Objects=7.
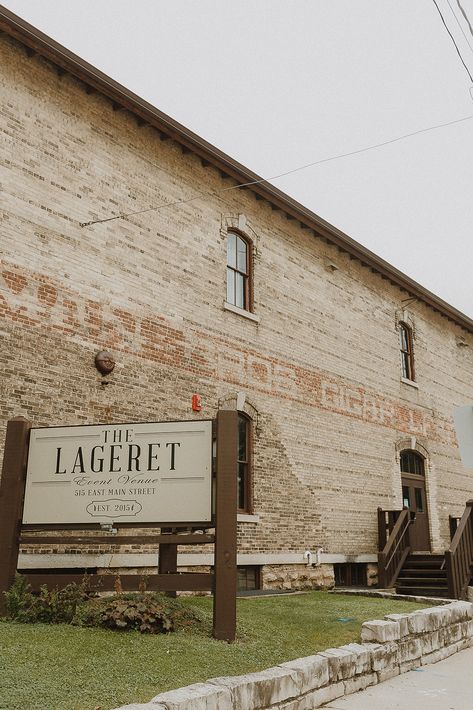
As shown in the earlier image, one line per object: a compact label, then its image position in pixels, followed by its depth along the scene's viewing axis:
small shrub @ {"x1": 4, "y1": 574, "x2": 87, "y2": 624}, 6.82
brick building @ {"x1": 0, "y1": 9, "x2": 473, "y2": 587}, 10.20
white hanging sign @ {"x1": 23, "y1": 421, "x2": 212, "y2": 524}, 7.16
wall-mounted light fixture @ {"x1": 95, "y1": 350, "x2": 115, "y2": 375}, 10.52
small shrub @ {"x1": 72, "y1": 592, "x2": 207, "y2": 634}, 6.59
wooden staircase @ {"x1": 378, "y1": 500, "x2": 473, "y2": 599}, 12.41
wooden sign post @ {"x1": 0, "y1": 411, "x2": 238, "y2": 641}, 6.80
